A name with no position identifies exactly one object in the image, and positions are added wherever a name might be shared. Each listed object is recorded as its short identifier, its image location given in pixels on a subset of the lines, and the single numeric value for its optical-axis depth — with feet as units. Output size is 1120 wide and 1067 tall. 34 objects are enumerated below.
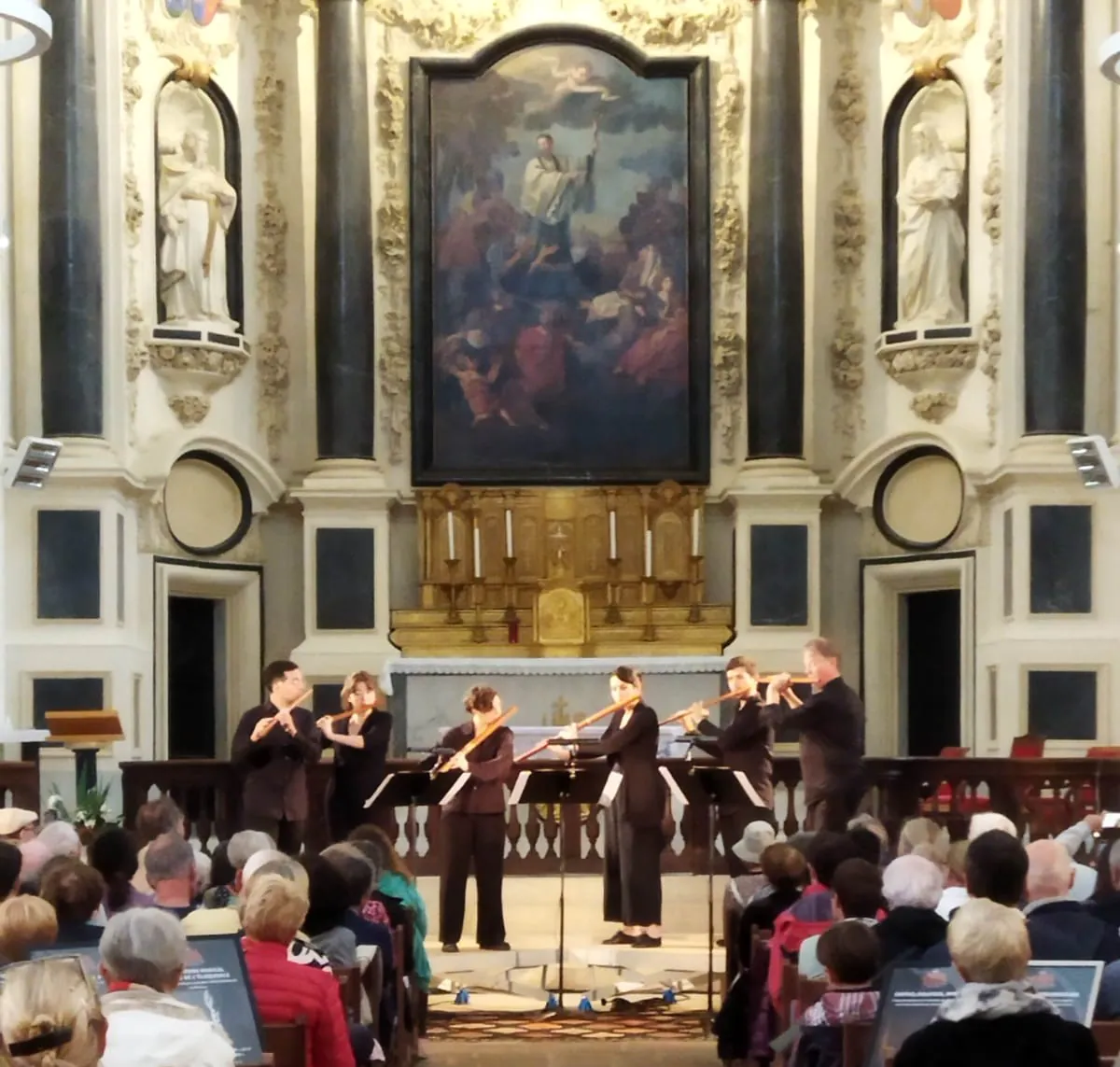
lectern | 46.19
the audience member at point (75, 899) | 21.49
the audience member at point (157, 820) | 31.12
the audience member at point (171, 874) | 23.97
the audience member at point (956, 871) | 24.84
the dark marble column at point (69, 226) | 55.11
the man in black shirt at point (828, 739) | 37.96
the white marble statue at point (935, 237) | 59.52
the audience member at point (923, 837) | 27.12
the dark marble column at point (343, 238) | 61.00
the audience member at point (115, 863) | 24.68
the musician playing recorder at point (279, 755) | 38.45
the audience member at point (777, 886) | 26.81
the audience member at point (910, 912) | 21.48
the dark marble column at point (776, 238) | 61.00
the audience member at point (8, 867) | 23.29
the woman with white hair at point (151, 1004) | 15.38
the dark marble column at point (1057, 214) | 55.62
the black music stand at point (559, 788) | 34.81
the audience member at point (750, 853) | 30.40
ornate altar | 59.98
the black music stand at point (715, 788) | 33.77
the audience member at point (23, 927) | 19.22
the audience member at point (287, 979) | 19.27
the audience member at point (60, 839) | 27.02
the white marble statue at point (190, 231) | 59.26
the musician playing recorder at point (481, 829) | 38.96
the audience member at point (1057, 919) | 20.89
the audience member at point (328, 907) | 22.79
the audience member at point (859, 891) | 23.08
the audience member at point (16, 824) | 31.24
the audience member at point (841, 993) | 19.61
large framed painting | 62.44
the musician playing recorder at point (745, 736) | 40.11
